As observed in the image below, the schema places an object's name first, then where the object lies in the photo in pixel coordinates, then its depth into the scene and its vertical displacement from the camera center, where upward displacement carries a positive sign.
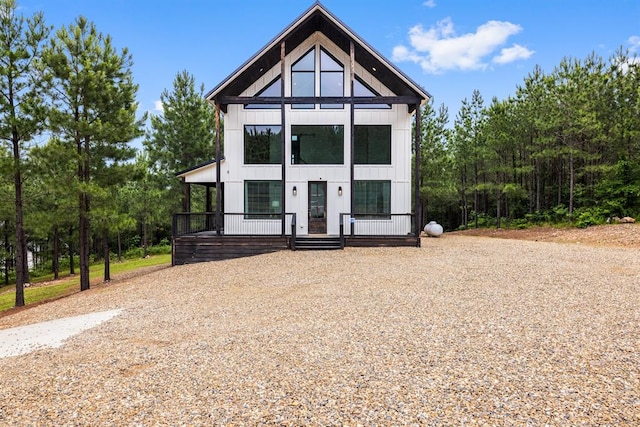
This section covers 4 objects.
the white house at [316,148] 14.83 +2.41
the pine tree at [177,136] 23.91 +4.70
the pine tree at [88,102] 11.63 +3.59
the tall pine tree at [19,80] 11.20 +4.06
